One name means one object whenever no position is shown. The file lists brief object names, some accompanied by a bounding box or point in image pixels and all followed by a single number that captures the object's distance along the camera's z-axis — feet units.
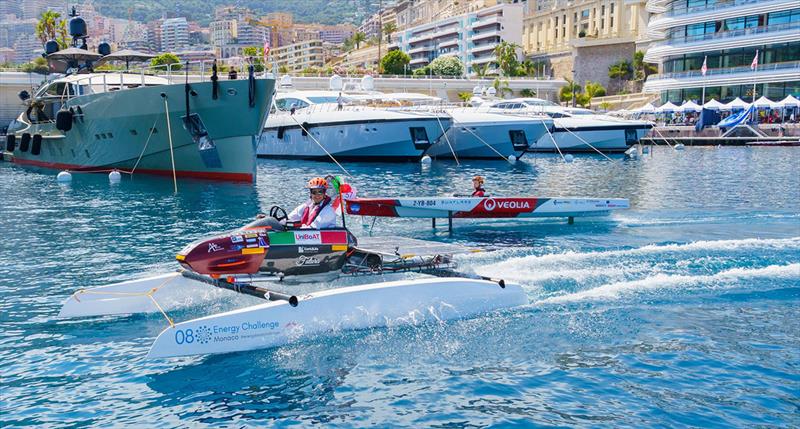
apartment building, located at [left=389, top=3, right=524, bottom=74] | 442.09
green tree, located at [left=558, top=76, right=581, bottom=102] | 307.17
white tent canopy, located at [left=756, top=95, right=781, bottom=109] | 221.25
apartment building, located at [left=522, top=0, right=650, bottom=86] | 340.80
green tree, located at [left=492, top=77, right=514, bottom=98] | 291.58
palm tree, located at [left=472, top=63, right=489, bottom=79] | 357.67
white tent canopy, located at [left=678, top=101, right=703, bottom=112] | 238.07
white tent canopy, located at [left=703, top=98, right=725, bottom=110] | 233.96
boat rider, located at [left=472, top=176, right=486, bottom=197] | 69.72
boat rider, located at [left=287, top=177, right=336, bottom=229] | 42.34
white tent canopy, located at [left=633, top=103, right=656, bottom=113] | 243.60
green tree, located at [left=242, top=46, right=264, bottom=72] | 288.57
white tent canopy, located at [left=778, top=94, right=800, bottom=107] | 218.87
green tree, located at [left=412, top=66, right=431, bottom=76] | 384.45
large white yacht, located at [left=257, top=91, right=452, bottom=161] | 143.33
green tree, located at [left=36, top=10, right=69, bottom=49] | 249.96
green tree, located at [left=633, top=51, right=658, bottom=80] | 326.44
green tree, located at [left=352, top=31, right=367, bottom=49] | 631.93
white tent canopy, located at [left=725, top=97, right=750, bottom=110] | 231.83
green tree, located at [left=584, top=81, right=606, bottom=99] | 306.96
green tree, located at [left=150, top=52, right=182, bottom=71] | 256.03
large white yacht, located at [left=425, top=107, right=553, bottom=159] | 152.76
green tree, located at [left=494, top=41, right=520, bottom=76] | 369.09
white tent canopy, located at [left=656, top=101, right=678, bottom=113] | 241.43
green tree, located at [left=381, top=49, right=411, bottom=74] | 394.73
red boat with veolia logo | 66.13
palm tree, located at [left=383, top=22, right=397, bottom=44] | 630.70
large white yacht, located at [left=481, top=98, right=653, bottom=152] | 174.70
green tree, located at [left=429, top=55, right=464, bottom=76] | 385.09
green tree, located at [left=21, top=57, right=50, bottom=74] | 213.54
